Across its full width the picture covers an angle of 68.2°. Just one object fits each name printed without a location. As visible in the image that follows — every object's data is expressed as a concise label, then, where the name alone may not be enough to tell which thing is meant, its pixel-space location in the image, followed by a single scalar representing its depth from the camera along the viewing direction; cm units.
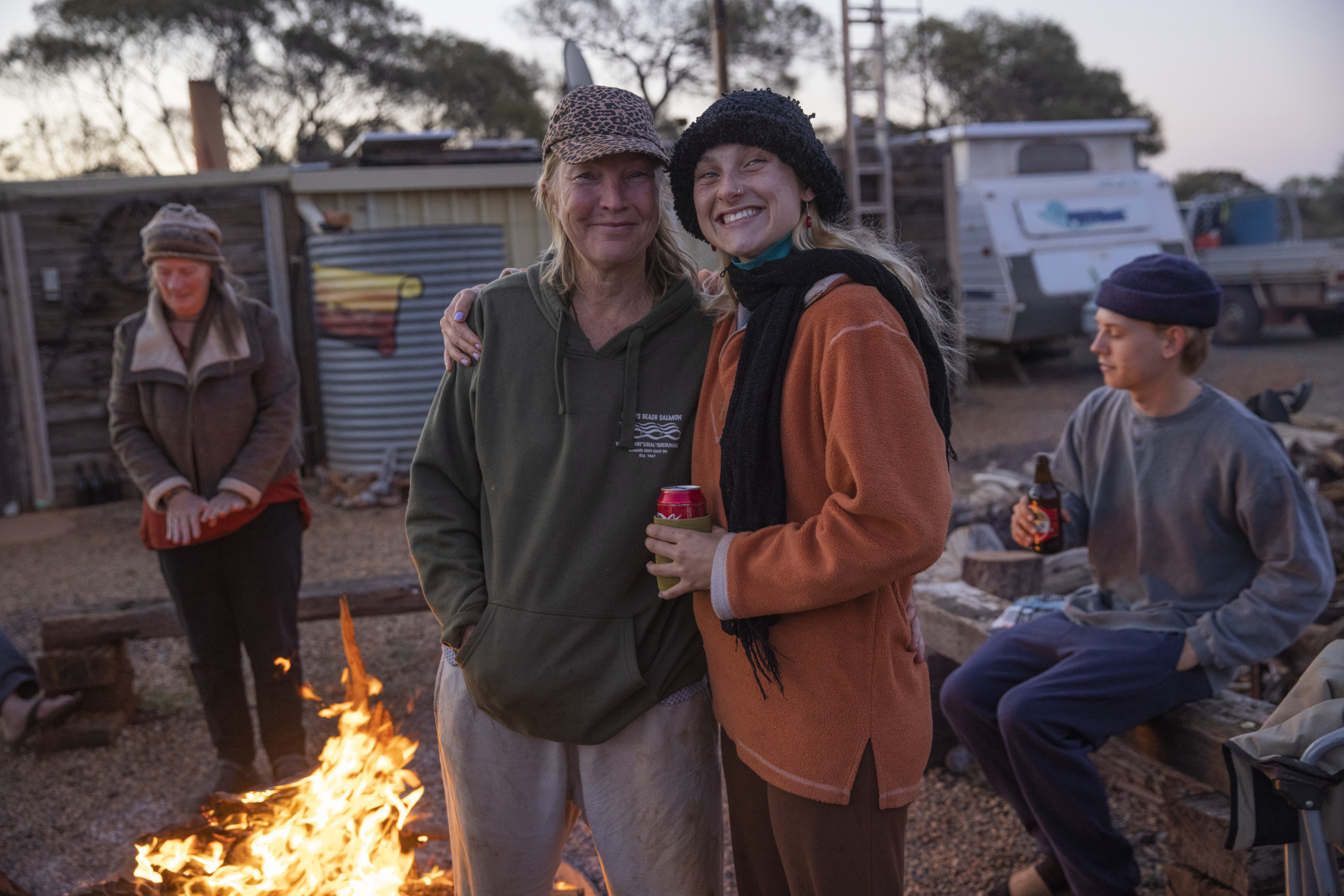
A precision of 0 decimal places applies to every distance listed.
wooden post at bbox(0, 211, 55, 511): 963
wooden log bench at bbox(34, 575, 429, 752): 459
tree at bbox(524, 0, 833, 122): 2459
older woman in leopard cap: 204
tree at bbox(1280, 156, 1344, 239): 3591
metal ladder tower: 1194
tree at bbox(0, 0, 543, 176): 2531
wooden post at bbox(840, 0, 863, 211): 1186
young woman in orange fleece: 171
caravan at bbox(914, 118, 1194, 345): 1338
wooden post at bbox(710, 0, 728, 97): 927
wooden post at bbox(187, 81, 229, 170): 1011
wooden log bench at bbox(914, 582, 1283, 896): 266
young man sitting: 273
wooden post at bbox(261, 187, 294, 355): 1002
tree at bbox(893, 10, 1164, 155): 3275
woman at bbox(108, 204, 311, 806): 361
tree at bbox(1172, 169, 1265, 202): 3559
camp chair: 200
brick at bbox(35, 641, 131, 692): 464
